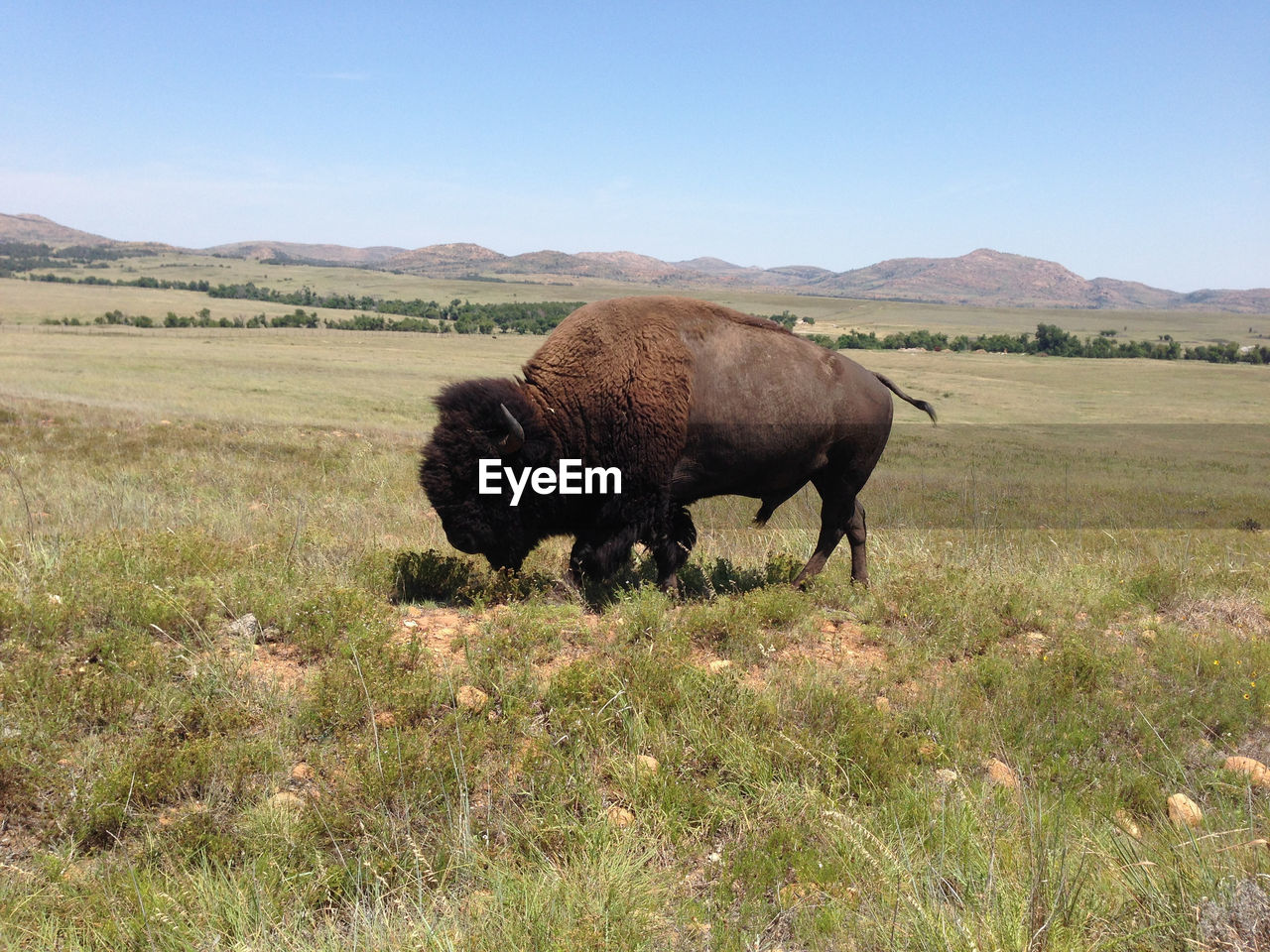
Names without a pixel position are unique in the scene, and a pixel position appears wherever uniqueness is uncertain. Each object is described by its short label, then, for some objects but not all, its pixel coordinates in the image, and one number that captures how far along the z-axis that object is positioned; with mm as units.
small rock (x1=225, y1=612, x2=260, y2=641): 4832
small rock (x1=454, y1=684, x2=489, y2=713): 4207
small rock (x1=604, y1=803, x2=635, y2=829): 3402
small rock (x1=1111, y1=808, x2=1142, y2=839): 3582
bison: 6441
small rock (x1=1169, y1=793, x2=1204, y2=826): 3719
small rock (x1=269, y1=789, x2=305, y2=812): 3346
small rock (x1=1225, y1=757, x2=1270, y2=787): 4203
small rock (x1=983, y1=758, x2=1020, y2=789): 3990
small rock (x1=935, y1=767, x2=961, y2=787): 3774
